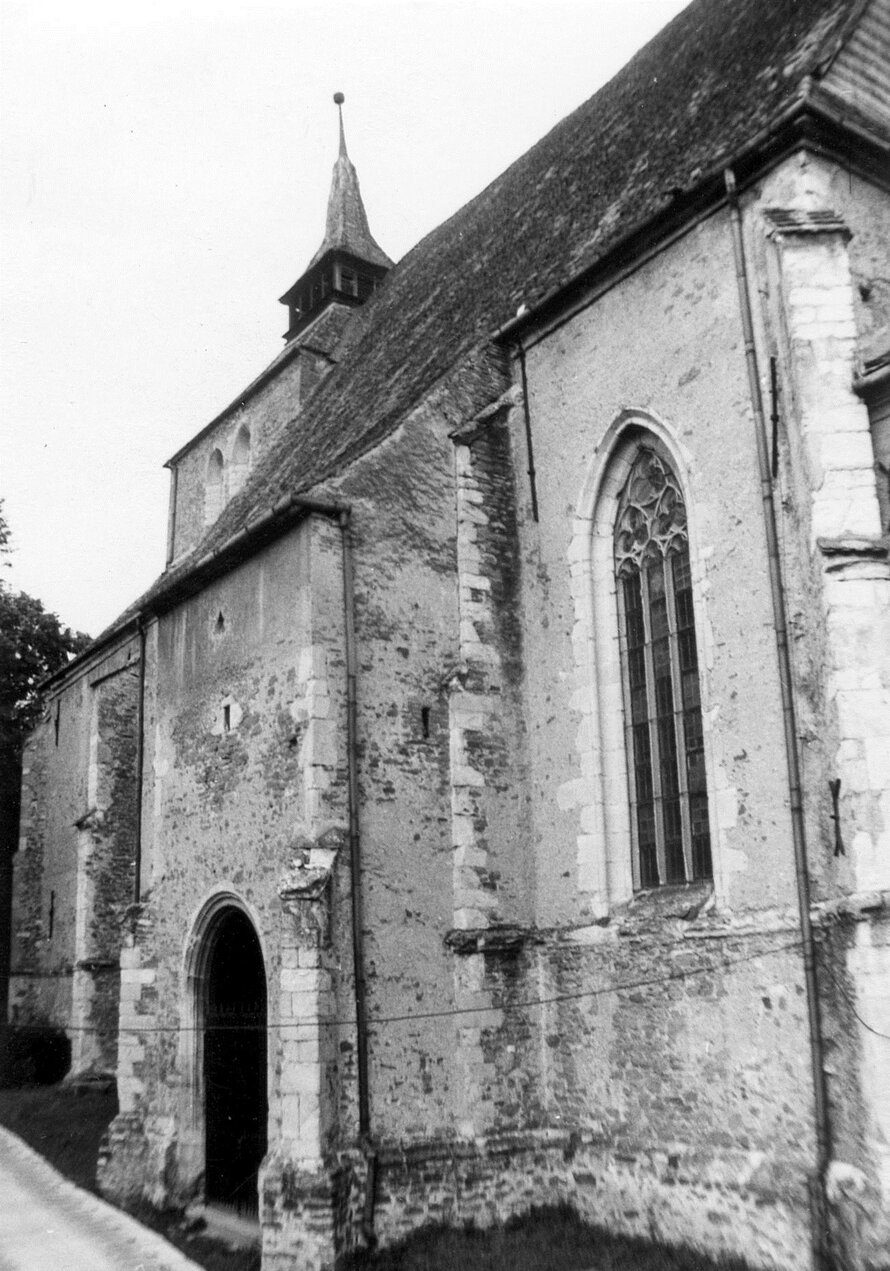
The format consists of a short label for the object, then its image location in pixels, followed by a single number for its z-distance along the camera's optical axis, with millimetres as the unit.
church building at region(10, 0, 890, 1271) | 9195
